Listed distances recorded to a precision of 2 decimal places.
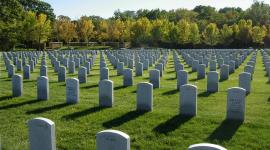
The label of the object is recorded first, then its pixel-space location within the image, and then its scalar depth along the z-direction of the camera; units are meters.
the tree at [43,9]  79.75
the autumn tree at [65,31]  80.31
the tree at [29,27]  62.81
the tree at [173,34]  71.75
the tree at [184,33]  71.45
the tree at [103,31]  85.01
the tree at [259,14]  91.81
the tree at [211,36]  72.19
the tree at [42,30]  65.06
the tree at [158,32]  73.69
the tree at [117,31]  82.31
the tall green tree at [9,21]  37.06
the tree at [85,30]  84.00
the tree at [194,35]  72.19
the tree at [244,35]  73.01
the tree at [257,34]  72.19
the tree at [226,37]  72.75
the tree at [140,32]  74.62
